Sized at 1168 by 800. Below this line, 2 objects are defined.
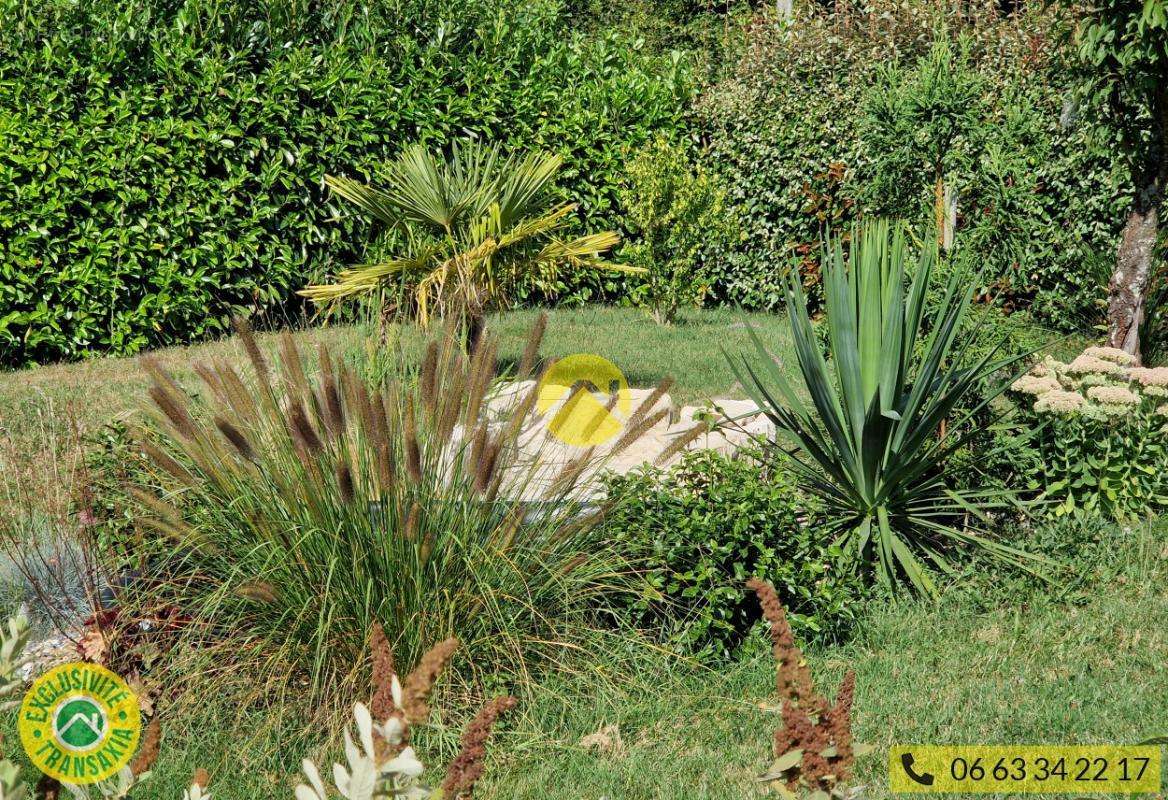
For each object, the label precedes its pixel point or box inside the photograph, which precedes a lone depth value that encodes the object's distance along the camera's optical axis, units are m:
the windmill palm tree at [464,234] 7.09
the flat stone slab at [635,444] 3.91
